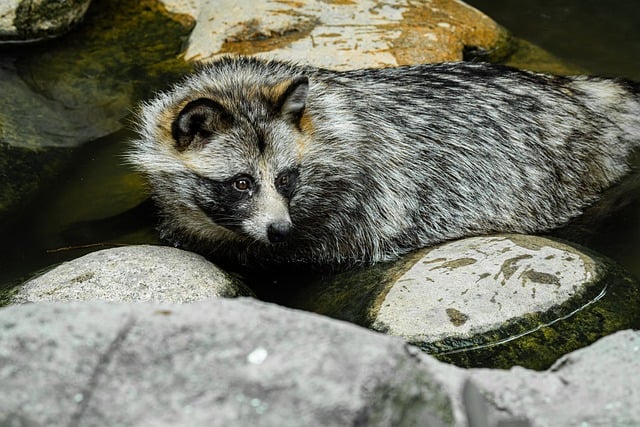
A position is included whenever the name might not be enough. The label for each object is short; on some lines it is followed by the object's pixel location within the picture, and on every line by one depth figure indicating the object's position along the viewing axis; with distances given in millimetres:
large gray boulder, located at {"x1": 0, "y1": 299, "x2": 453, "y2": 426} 5184
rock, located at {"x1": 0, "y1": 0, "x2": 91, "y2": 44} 14883
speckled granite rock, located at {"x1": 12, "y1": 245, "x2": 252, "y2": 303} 9359
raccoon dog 9859
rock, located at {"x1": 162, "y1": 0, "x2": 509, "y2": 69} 14211
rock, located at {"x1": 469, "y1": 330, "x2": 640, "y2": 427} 5621
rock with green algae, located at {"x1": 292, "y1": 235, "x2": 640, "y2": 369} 8898
